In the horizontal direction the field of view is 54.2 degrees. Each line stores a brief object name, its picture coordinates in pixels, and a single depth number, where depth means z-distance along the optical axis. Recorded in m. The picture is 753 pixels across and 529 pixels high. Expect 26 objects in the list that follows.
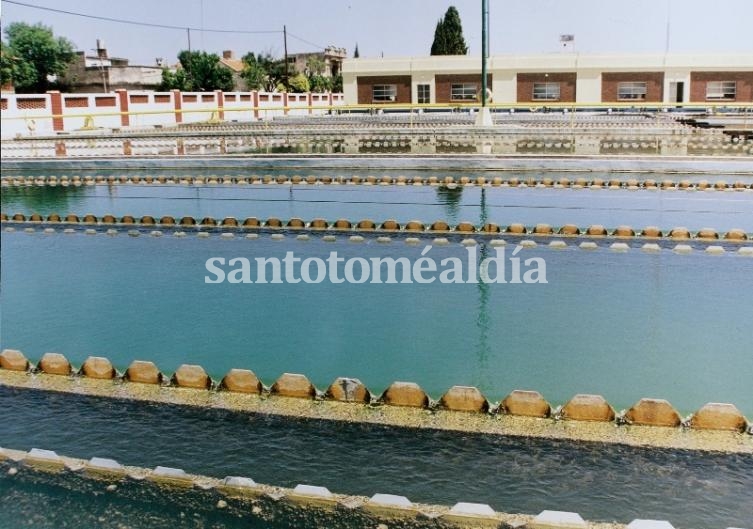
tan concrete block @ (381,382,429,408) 4.20
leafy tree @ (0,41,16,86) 33.53
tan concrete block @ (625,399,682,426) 3.93
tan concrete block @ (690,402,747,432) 3.87
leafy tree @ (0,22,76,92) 44.84
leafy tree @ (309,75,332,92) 61.41
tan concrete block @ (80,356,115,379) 4.74
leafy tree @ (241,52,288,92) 51.47
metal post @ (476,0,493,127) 18.33
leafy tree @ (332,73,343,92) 66.74
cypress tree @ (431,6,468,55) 48.84
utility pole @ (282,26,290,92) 48.97
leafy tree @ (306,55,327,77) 70.11
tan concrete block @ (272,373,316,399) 4.38
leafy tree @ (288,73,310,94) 57.06
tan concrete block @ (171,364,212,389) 4.55
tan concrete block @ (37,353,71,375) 4.83
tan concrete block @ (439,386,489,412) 4.12
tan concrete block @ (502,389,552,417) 4.06
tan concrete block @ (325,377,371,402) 4.28
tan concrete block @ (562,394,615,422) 4.00
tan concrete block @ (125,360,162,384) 4.64
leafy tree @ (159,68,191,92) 45.44
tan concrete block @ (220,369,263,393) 4.47
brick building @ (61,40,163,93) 47.41
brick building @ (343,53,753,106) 35.03
